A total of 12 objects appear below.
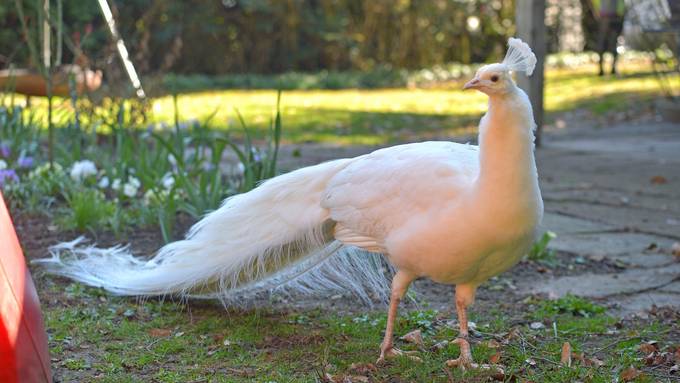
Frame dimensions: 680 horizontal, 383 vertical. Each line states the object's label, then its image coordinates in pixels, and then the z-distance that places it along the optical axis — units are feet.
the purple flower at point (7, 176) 16.53
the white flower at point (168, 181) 16.51
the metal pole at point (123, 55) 20.95
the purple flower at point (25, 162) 17.49
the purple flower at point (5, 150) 18.12
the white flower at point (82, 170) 17.11
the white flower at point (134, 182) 16.75
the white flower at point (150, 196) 16.16
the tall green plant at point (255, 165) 14.84
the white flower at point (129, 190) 16.47
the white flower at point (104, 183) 16.76
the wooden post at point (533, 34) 23.89
